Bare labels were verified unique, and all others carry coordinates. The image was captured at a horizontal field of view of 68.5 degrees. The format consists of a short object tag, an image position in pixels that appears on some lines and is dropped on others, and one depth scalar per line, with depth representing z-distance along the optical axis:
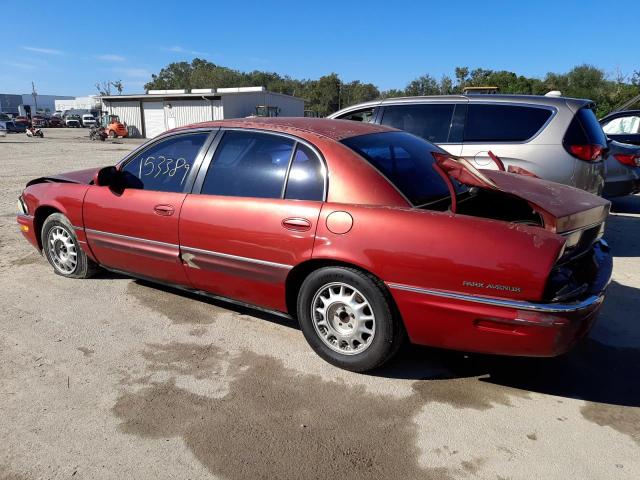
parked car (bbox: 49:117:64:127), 60.09
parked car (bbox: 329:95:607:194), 5.07
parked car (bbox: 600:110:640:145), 9.02
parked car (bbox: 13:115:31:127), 49.41
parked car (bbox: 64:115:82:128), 60.34
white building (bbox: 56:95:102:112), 87.12
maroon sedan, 2.48
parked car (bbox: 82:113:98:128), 57.32
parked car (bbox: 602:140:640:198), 7.34
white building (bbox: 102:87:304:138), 37.91
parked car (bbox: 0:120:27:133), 45.44
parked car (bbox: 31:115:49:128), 52.56
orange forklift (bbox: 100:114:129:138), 38.28
